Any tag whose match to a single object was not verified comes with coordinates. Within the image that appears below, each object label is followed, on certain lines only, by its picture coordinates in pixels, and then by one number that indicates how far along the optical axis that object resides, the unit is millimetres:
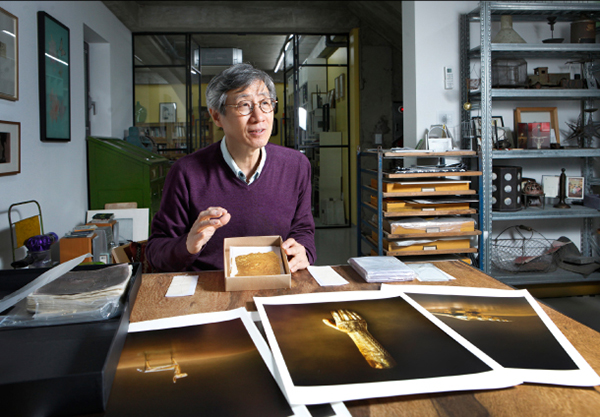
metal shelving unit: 3293
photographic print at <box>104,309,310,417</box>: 579
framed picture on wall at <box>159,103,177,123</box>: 6617
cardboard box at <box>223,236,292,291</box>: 1072
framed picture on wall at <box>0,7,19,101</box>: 2760
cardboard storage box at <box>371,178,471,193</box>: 3137
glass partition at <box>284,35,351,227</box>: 6738
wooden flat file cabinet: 3133
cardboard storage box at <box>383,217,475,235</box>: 3135
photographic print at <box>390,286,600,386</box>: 679
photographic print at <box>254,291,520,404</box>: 623
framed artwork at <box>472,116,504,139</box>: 3383
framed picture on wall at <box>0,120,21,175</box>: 2766
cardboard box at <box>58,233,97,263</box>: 3238
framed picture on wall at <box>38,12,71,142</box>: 3320
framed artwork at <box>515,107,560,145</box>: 3736
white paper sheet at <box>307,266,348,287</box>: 1147
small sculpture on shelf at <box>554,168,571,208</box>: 3613
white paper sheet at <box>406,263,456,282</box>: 1182
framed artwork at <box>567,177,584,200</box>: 3637
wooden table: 588
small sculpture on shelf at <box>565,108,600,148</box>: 3645
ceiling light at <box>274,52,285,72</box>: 7000
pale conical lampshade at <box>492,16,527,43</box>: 3352
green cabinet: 4484
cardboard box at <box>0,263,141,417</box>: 550
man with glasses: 1488
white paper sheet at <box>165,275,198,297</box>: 1072
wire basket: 3502
